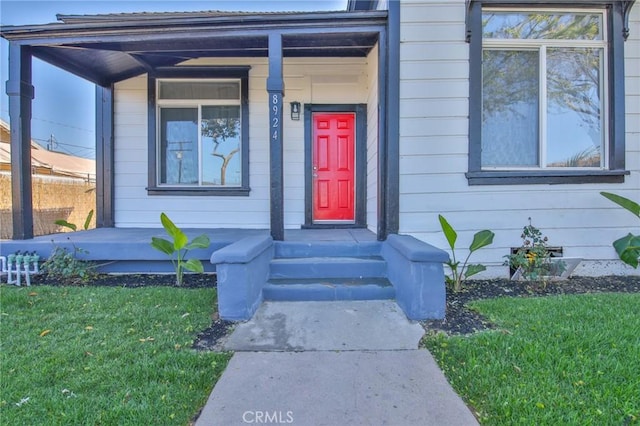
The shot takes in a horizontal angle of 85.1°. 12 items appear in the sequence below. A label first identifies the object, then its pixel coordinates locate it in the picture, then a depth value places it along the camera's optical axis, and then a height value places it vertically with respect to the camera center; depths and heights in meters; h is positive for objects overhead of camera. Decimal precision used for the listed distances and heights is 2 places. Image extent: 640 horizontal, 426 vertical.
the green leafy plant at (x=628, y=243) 3.78 -0.43
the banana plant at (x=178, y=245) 3.69 -0.44
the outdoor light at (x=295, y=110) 5.70 +1.56
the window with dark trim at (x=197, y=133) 5.83 +1.23
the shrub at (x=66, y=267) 4.10 -0.73
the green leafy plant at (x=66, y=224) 4.32 -0.23
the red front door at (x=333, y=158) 5.80 +0.79
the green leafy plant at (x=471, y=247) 3.63 -0.42
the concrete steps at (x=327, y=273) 3.55 -0.75
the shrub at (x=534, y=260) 3.88 -0.61
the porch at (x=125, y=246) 4.32 -0.50
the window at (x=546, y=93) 4.18 +1.38
